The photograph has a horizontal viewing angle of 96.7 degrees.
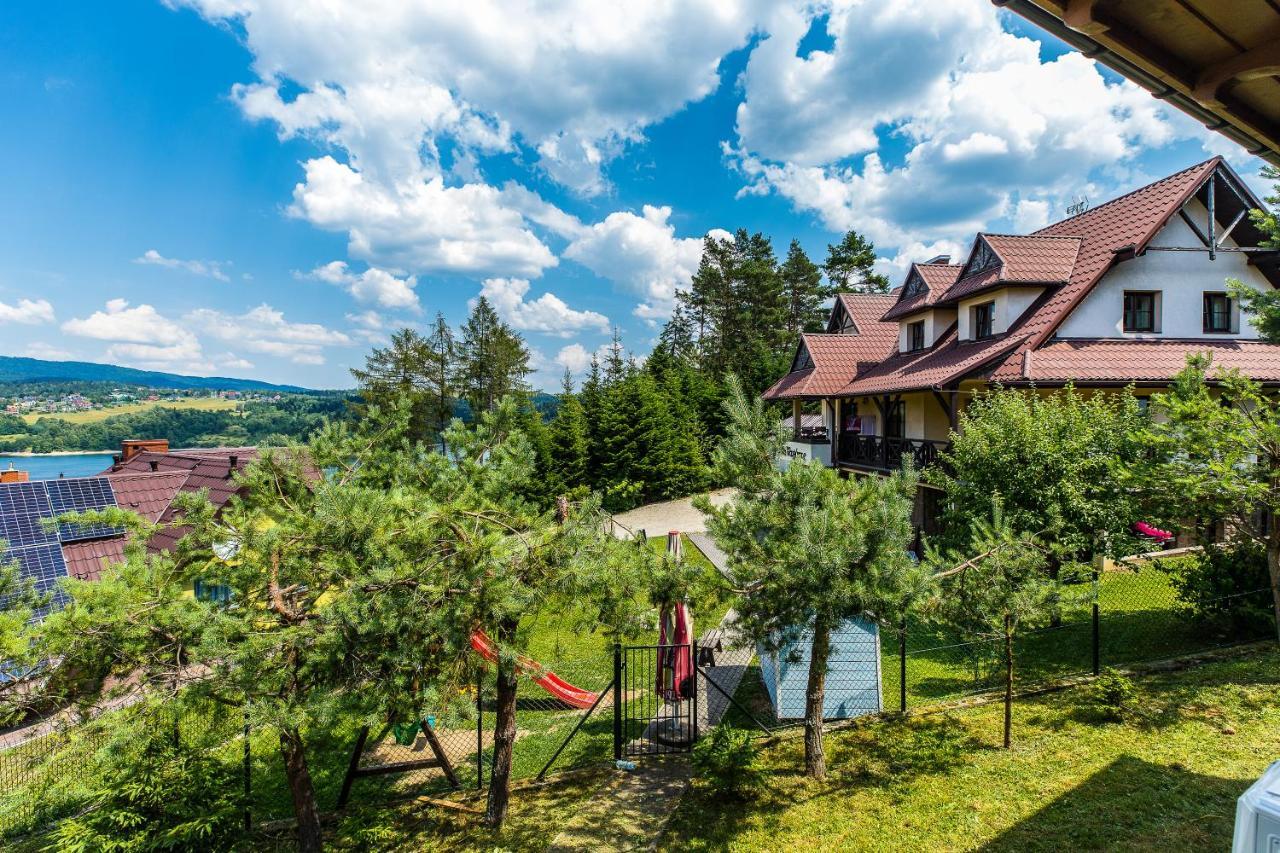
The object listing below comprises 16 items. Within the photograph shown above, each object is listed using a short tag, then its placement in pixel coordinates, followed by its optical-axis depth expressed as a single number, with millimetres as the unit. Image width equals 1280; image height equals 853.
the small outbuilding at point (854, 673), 6855
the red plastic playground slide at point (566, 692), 8383
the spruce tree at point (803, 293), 41594
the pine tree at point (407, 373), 31188
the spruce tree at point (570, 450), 23781
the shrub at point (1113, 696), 6082
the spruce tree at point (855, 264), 40594
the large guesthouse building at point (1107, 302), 12094
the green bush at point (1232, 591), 7738
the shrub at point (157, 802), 4461
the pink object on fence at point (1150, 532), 10844
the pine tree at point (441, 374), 32250
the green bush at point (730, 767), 5434
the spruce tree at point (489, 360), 32969
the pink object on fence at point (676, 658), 7304
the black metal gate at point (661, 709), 6617
